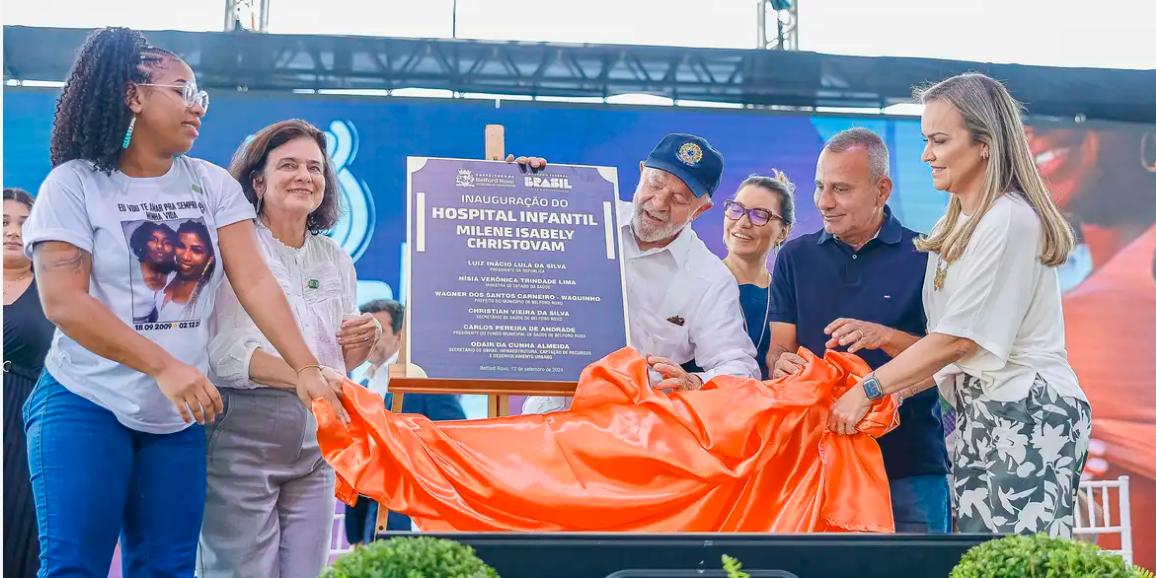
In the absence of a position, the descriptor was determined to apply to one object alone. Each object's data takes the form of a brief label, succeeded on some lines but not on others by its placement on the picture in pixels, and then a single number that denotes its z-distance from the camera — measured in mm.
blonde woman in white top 3066
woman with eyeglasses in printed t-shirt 2887
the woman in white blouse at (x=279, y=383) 3352
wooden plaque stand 3268
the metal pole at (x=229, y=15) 4809
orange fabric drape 2902
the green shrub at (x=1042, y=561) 1901
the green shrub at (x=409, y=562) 1798
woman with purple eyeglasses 4094
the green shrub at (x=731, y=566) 1587
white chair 4695
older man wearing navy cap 3641
